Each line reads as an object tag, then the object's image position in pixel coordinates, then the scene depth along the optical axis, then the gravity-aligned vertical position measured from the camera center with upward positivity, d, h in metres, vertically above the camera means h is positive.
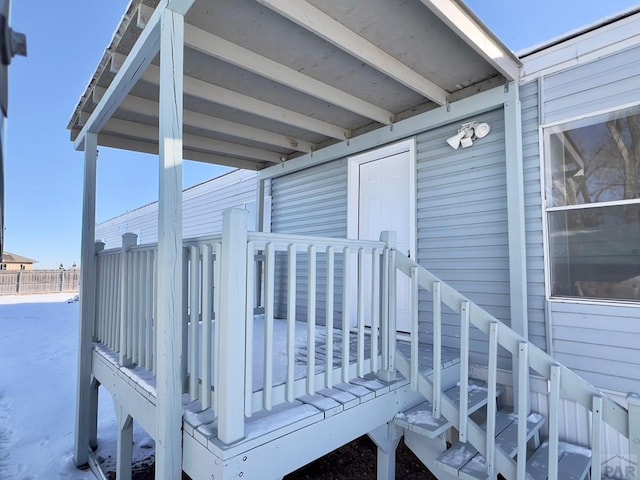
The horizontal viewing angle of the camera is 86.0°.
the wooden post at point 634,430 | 1.59 -0.83
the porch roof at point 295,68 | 2.20 +1.52
